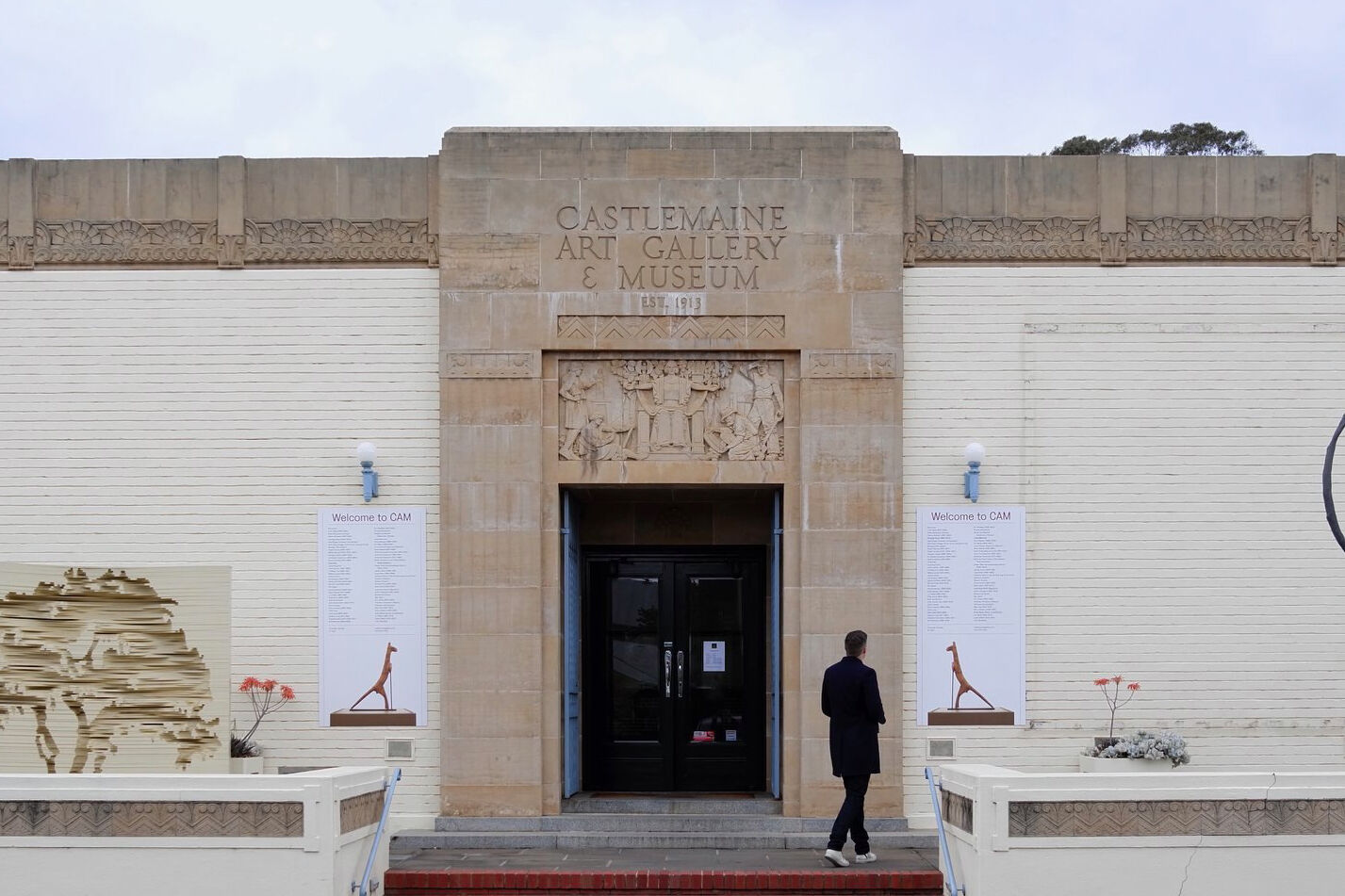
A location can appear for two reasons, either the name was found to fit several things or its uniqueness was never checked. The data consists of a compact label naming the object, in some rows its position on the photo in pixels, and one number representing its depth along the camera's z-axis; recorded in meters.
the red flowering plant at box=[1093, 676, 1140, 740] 13.41
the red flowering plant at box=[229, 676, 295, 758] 13.30
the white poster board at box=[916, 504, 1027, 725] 13.41
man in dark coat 11.38
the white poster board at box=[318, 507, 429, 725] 13.47
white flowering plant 12.91
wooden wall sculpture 12.50
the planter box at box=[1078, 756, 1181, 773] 12.90
